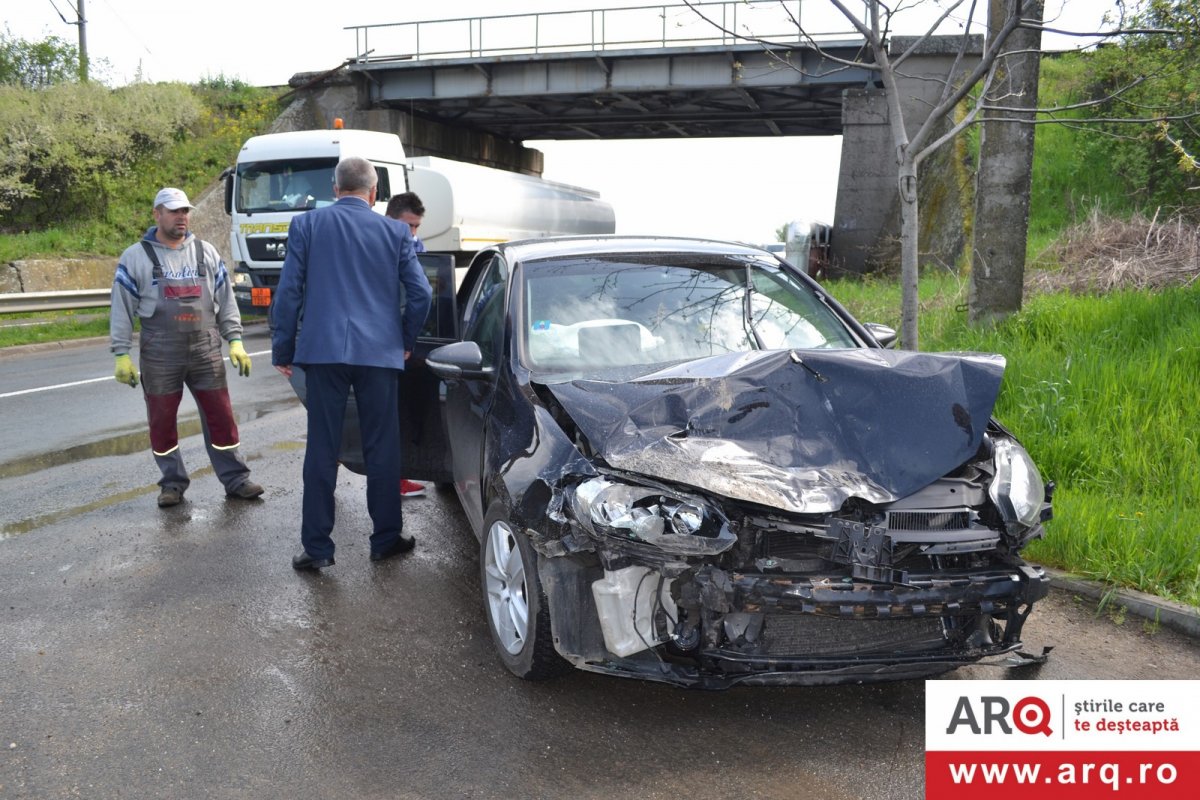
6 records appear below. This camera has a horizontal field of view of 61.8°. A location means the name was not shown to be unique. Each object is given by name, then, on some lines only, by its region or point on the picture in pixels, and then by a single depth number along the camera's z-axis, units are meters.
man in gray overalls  6.09
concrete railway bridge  27.16
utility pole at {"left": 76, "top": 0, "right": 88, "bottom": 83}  28.70
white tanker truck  17.38
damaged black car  3.09
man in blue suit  4.82
